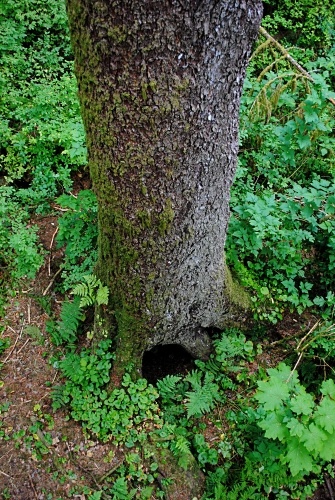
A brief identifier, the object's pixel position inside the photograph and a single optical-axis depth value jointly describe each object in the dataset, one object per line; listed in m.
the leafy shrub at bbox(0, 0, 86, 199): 4.27
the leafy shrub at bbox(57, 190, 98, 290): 3.71
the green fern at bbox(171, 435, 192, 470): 3.10
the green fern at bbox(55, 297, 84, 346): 3.53
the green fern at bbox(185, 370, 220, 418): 3.31
